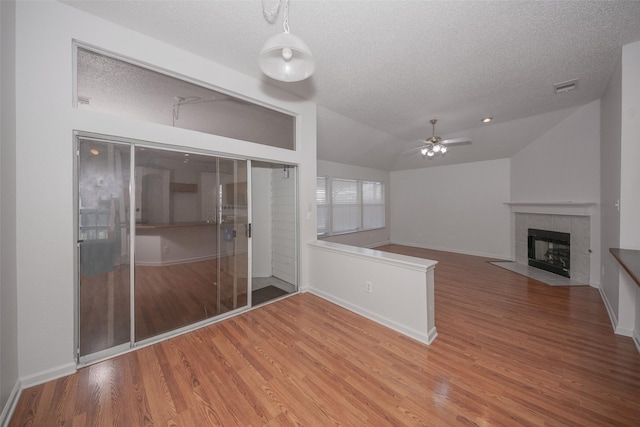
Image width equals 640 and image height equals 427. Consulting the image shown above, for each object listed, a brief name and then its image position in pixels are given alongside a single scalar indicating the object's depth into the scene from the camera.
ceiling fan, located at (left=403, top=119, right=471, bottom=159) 3.75
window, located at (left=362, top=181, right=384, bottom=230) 7.06
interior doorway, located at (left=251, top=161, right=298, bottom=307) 3.41
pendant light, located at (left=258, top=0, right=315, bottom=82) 1.25
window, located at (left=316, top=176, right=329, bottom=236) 5.88
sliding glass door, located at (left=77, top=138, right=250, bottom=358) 2.03
